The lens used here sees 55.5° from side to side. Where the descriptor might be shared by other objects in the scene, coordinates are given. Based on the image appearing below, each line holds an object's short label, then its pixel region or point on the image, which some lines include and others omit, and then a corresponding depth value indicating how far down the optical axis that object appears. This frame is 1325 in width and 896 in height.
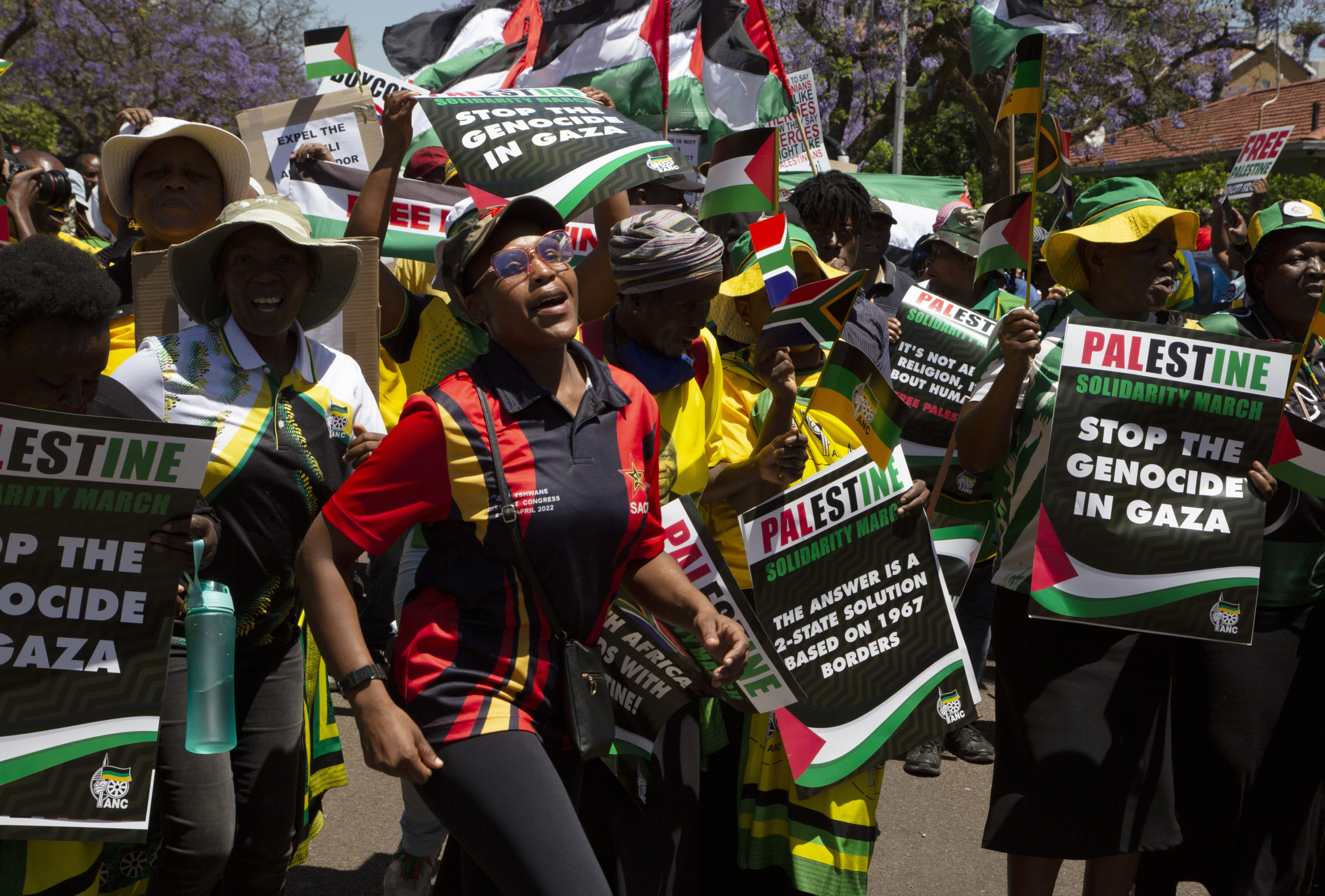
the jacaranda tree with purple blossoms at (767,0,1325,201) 17.02
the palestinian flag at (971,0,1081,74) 4.09
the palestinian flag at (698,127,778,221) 4.04
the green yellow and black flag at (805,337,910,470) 3.62
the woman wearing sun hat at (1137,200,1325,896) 3.70
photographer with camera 5.65
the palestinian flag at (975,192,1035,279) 3.80
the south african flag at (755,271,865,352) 3.44
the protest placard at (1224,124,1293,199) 8.46
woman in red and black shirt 2.42
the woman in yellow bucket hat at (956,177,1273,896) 3.55
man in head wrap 3.31
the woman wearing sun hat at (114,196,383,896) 2.98
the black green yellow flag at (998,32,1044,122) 3.79
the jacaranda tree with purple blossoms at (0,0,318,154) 25.52
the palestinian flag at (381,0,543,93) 6.97
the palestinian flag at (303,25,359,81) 5.63
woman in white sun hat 3.66
